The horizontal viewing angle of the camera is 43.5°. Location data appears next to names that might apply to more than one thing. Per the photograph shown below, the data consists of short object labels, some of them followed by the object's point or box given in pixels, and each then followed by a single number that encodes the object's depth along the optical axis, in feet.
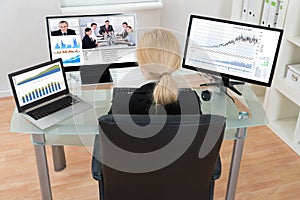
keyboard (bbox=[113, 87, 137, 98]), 5.83
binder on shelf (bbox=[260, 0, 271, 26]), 9.00
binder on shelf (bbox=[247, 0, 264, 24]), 9.36
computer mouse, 6.50
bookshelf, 8.40
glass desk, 5.68
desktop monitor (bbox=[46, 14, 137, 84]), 6.73
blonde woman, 4.99
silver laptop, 5.80
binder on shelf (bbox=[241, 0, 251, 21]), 9.87
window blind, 10.12
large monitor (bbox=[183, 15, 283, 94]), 6.38
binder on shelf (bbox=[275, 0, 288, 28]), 8.41
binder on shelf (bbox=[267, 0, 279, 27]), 8.75
